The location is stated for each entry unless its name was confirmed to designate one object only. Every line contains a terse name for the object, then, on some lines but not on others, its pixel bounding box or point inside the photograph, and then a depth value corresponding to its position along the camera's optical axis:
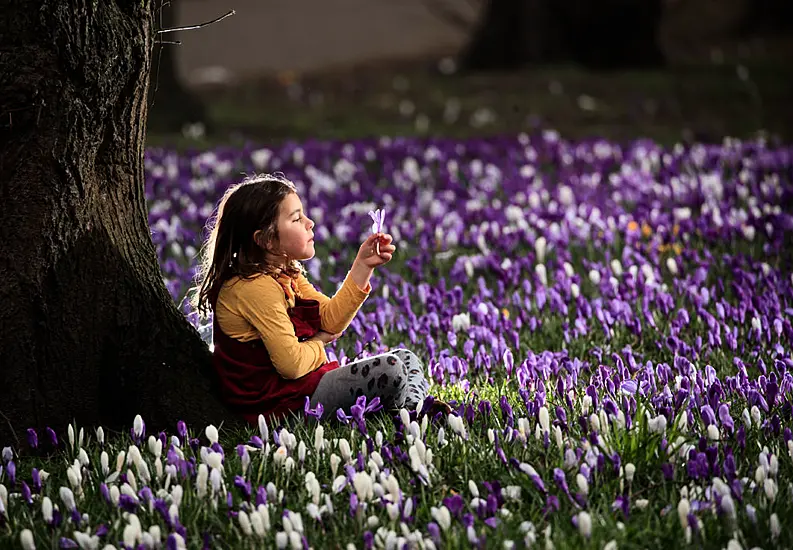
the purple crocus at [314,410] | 9.05
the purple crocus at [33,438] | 8.75
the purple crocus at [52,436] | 8.83
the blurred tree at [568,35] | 42.09
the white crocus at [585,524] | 6.91
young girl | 9.40
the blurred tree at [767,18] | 54.81
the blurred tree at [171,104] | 31.27
